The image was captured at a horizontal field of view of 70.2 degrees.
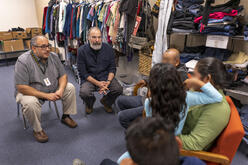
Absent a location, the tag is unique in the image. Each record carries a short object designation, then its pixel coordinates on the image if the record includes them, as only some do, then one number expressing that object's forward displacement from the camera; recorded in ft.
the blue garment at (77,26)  11.72
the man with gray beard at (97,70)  7.89
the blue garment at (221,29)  5.68
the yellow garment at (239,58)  6.30
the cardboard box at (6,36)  16.45
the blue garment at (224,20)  5.64
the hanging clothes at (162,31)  6.82
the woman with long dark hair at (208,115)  3.28
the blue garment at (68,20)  12.21
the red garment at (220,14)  5.63
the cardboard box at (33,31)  17.85
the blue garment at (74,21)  11.85
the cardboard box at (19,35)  17.10
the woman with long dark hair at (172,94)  3.33
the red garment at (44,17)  14.23
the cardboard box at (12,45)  16.68
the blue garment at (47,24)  14.20
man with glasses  6.23
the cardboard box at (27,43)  18.08
